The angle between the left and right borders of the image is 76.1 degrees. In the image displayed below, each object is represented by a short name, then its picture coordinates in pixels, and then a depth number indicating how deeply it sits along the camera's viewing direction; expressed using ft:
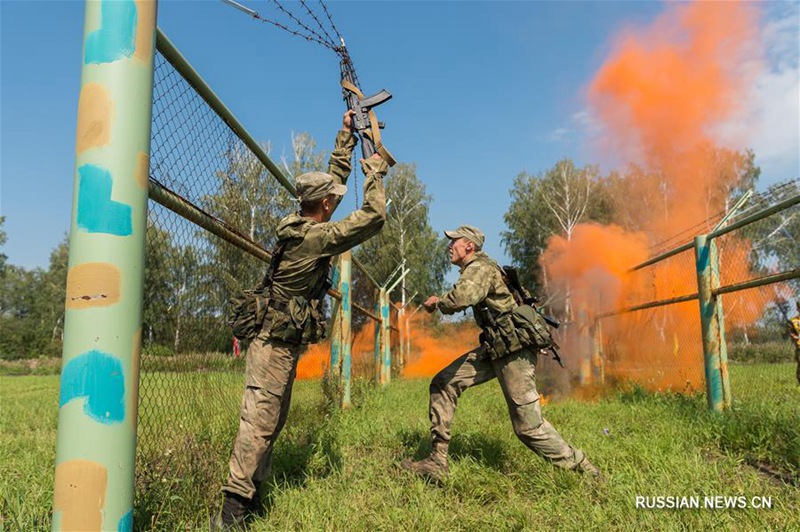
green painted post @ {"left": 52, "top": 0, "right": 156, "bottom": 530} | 4.80
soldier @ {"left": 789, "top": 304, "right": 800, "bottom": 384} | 19.24
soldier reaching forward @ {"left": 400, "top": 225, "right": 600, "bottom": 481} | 10.87
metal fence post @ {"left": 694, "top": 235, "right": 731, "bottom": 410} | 15.43
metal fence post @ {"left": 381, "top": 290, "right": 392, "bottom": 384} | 33.10
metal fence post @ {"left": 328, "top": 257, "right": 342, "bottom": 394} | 18.47
